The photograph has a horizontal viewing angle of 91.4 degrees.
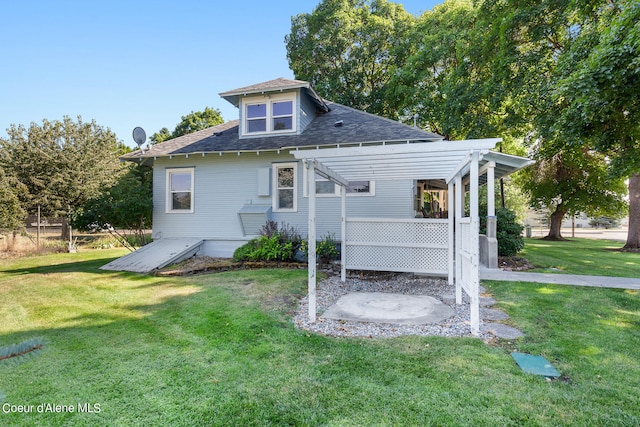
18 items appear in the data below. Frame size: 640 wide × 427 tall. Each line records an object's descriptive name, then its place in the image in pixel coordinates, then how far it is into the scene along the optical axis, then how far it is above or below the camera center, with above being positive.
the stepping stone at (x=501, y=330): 3.85 -1.50
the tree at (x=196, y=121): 24.61 +7.44
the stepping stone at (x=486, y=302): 5.17 -1.50
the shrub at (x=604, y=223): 38.44 -1.19
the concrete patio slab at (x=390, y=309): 4.48 -1.49
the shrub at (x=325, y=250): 8.66 -1.01
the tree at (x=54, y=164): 15.30 +2.58
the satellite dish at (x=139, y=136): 10.63 +2.68
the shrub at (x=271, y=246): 8.82 -0.92
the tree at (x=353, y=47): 18.56 +10.17
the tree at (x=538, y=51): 8.31 +5.39
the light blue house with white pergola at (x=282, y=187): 6.86 +0.83
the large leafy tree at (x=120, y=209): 9.49 +0.16
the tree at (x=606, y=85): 5.18 +2.31
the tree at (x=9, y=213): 11.15 +0.05
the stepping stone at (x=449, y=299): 5.38 -1.51
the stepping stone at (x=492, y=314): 4.51 -1.50
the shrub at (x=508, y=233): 9.42 -0.60
